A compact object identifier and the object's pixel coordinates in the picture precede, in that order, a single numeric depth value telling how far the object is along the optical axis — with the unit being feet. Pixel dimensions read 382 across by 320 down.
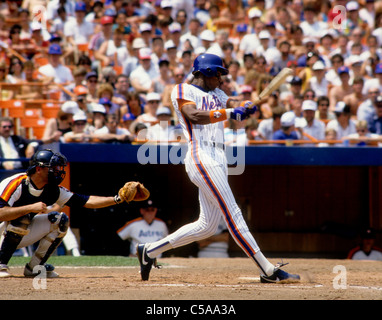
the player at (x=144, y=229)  63.31
